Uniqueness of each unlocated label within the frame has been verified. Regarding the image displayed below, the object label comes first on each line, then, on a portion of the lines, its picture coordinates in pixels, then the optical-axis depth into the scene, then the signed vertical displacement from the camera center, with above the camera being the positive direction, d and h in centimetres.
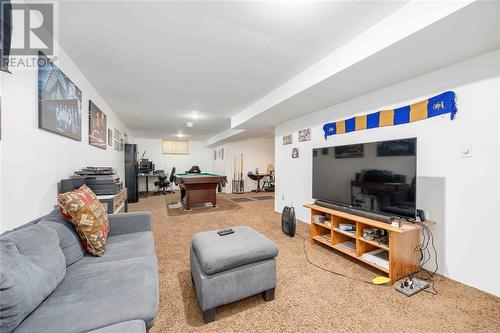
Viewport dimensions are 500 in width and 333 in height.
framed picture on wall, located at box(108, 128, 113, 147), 427 +60
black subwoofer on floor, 323 -90
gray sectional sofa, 85 -69
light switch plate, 193 +14
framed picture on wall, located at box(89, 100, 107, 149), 307 +64
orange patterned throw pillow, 151 -41
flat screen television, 205 -13
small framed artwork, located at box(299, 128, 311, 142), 390 +61
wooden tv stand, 199 -84
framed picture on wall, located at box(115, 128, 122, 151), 500 +67
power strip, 183 -113
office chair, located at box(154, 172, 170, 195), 790 -67
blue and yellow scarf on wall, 206 +62
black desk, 766 -37
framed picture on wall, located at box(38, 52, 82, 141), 175 +64
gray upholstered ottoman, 149 -82
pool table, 515 -61
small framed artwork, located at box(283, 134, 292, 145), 447 +59
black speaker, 600 -24
